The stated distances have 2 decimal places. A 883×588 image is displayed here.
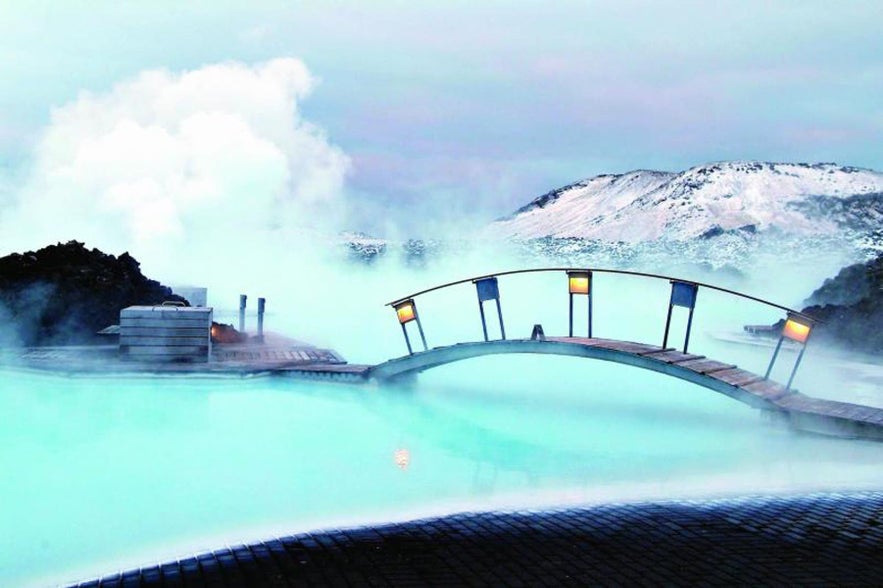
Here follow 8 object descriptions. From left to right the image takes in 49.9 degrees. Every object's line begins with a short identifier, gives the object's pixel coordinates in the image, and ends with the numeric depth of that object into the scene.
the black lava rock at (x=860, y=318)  18.39
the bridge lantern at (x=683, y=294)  11.16
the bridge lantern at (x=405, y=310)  12.59
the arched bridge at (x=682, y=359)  9.86
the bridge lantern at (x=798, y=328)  10.45
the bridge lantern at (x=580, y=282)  11.63
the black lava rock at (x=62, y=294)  16.80
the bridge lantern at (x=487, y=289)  12.10
